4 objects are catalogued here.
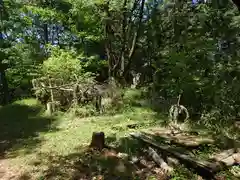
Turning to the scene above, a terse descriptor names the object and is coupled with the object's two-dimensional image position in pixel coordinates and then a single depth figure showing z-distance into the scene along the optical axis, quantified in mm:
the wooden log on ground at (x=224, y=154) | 3803
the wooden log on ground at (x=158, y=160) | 3646
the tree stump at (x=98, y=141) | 4347
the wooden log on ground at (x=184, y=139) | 4286
